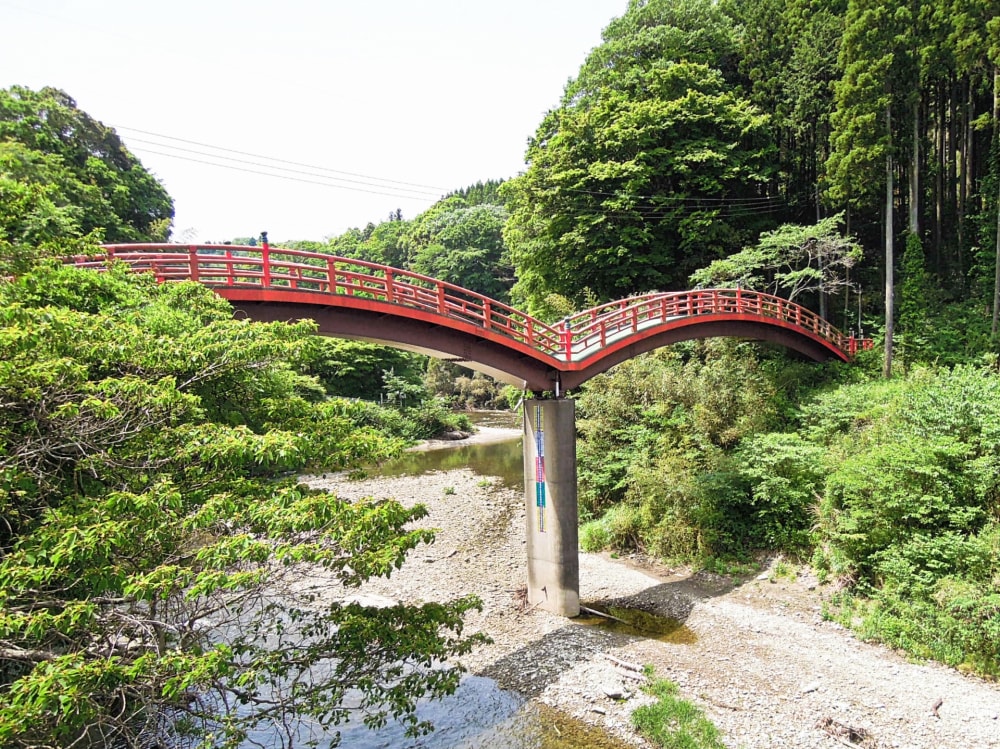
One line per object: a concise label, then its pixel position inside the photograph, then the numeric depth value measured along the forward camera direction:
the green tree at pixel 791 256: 18.58
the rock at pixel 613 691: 8.86
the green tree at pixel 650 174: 23.69
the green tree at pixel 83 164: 25.41
